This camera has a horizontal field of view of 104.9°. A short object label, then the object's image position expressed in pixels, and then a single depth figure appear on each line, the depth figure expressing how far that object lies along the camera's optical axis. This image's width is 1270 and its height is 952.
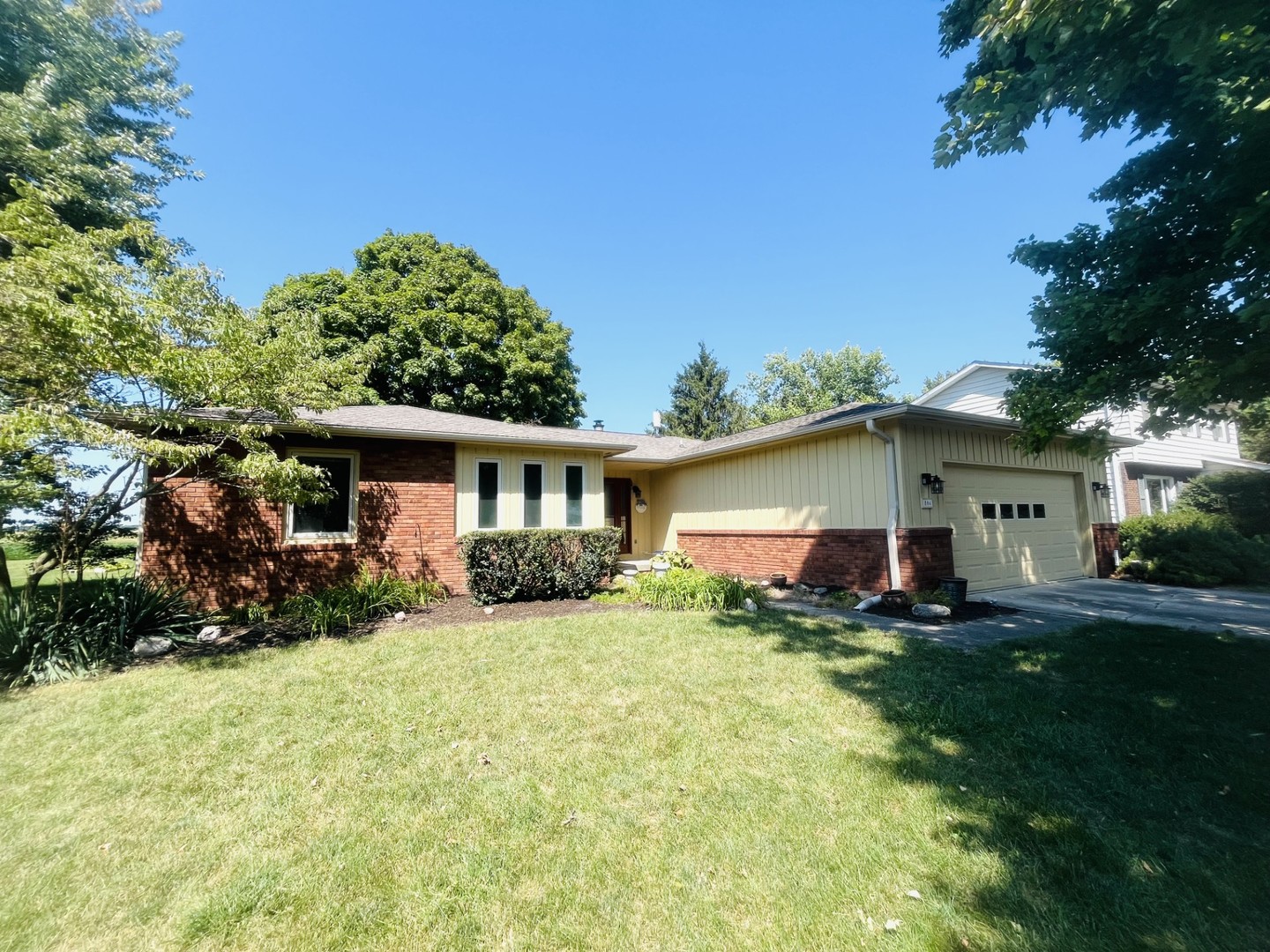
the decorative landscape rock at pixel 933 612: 7.14
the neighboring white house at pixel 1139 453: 13.79
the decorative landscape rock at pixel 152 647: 6.01
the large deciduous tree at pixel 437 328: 19.20
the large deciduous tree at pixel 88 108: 7.64
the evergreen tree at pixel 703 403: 32.28
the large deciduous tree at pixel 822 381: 34.44
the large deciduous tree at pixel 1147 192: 3.28
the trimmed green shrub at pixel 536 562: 8.34
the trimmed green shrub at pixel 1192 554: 10.12
